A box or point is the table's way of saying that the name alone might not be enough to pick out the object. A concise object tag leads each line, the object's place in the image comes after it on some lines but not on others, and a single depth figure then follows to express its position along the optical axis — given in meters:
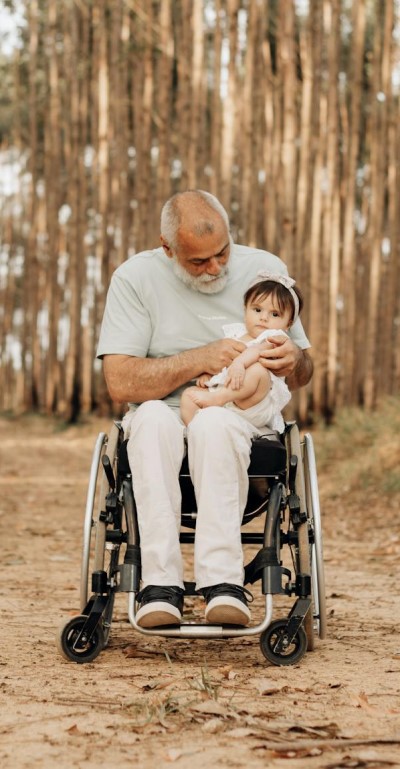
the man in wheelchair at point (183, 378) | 3.60
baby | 3.83
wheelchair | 3.61
